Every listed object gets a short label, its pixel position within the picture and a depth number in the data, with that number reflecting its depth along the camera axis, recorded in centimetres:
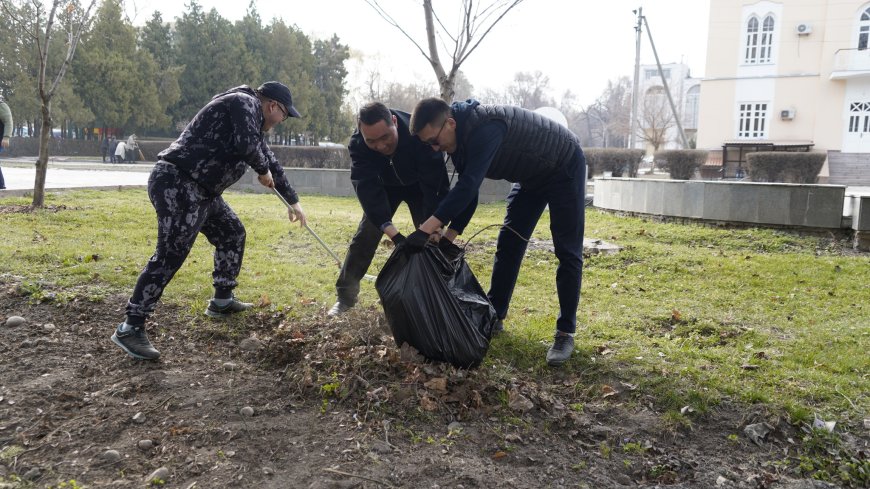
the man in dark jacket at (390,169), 344
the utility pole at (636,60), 2521
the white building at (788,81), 2731
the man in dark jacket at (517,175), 315
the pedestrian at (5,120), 836
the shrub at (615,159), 1828
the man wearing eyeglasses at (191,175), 337
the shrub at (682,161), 1794
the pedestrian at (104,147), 2939
